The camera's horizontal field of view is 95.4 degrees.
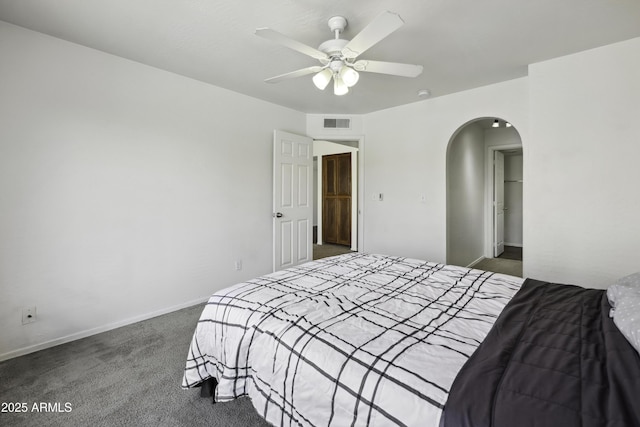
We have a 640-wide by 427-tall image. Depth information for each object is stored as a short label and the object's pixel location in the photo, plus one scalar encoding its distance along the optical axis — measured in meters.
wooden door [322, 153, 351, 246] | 6.28
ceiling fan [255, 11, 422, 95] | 1.69
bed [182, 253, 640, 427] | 0.84
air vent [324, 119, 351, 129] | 4.39
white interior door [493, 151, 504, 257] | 5.36
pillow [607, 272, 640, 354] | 0.98
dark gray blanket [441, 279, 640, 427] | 0.75
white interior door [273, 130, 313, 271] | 3.83
